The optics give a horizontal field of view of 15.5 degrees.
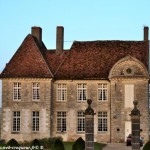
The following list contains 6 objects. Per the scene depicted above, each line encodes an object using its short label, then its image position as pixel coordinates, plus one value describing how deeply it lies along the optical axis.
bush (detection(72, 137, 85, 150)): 33.84
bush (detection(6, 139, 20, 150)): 32.35
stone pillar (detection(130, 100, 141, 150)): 31.73
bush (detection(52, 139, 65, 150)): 32.66
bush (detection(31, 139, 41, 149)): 33.41
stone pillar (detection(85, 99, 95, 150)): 32.03
